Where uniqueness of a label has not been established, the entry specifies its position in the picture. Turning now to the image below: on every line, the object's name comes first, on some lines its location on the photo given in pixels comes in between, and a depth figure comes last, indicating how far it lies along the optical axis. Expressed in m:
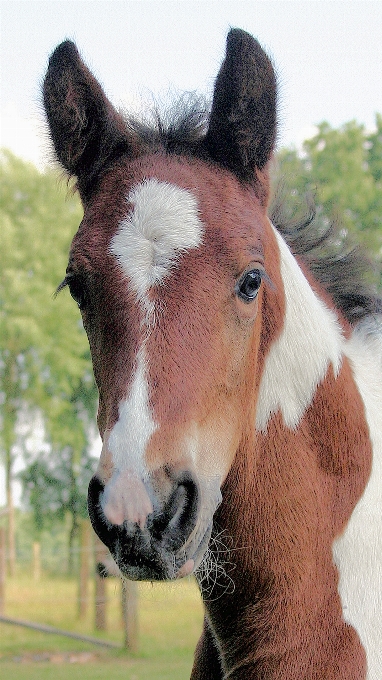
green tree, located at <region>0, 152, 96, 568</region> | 20.03
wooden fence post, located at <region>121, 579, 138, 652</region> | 13.70
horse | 2.08
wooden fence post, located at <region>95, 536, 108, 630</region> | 15.40
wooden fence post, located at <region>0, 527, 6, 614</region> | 15.91
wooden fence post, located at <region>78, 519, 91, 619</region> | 15.59
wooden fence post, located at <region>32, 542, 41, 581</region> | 18.82
